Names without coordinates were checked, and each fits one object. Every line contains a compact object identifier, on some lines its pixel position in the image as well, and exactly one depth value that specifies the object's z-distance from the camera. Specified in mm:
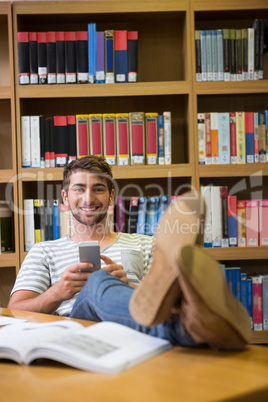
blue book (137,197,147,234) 2587
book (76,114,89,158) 2600
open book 843
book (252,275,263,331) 2596
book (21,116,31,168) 2596
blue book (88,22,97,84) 2572
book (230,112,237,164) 2613
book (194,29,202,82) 2605
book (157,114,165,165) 2623
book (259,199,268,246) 2619
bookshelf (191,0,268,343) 2596
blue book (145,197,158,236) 2584
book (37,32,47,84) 2574
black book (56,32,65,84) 2582
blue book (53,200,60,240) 2605
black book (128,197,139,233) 2609
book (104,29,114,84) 2582
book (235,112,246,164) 2617
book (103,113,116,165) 2600
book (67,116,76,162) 2609
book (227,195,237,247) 2615
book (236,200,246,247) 2621
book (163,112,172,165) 2621
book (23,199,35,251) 2588
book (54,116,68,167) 2605
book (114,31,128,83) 2592
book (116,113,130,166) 2598
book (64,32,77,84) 2580
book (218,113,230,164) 2607
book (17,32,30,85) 2570
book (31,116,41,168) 2594
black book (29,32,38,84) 2580
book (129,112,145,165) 2596
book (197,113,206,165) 2602
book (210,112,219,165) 2607
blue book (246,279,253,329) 2605
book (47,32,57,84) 2576
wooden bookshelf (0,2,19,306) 2703
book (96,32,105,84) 2582
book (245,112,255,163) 2621
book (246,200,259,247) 2617
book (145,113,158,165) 2607
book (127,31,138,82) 2605
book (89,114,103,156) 2598
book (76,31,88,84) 2582
